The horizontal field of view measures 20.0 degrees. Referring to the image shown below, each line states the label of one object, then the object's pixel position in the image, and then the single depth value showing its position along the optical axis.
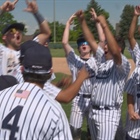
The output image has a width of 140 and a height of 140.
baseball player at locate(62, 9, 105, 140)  6.82
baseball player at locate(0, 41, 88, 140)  2.67
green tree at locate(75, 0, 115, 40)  84.28
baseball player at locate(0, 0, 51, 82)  4.87
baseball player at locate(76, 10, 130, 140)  5.48
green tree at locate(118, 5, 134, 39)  79.31
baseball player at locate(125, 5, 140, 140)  5.31
